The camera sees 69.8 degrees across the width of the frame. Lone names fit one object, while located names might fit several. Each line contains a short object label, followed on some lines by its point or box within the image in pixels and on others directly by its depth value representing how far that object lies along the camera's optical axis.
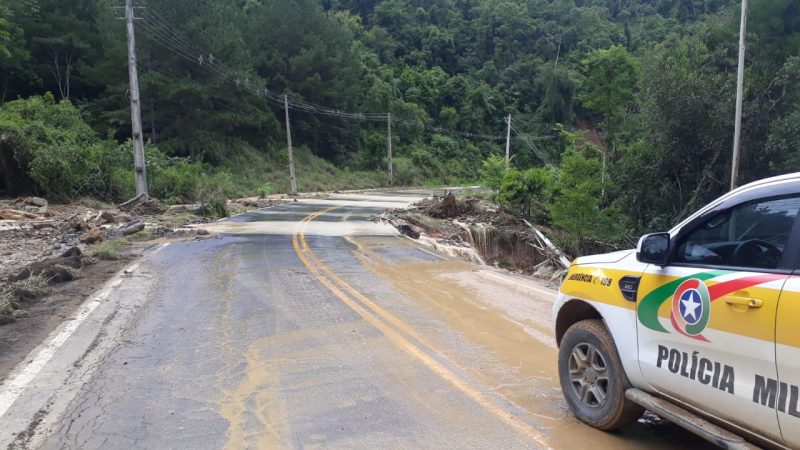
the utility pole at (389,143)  66.03
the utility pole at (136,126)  26.38
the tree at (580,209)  26.00
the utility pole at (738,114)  21.19
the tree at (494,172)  35.34
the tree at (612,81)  42.66
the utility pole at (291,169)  49.18
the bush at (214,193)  25.88
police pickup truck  2.90
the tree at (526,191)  30.14
